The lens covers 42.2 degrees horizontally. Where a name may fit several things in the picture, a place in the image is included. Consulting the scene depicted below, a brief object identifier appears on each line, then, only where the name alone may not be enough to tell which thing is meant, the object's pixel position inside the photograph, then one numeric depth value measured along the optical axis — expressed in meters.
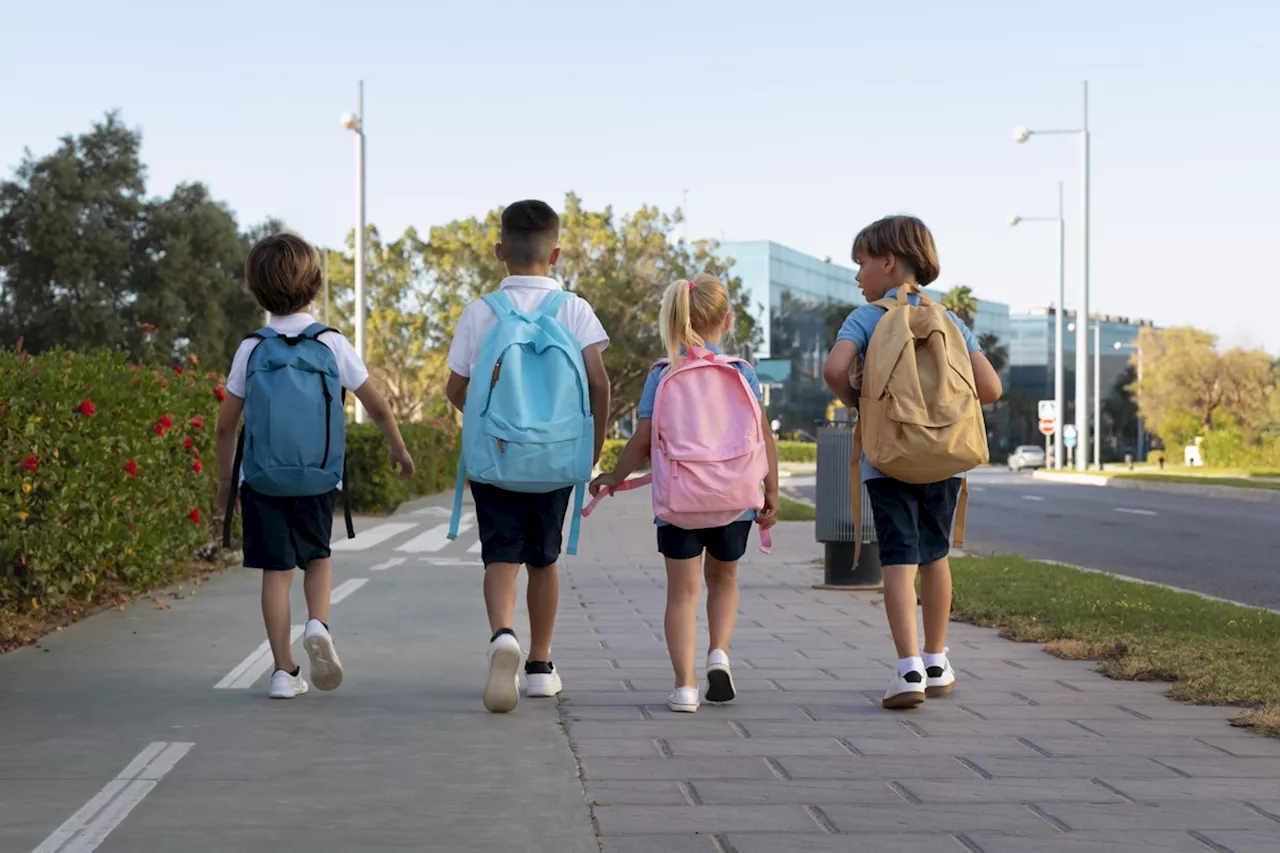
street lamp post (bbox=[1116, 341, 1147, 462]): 120.42
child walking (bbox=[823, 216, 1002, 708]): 6.35
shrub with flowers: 8.44
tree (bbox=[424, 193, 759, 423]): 50.97
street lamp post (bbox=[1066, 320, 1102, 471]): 76.77
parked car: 88.94
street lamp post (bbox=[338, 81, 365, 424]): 30.09
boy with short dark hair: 6.37
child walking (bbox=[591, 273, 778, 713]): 6.35
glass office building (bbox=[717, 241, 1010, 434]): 89.44
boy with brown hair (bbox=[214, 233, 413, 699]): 6.55
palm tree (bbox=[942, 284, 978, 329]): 98.44
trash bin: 11.29
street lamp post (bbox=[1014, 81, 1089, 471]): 48.81
